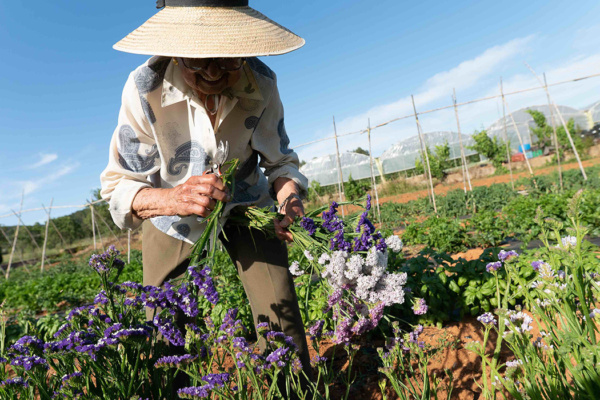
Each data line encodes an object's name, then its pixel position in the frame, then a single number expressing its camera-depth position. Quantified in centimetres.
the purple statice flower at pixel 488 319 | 123
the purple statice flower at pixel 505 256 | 131
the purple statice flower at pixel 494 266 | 137
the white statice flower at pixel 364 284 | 129
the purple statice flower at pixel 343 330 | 138
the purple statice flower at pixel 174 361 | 118
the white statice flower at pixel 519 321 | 109
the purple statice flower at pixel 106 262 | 140
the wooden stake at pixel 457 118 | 991
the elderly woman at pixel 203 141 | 139
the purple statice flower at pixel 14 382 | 128
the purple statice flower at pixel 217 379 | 109
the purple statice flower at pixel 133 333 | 115
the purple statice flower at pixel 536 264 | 112
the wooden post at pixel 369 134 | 923
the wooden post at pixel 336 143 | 928
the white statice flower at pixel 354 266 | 128
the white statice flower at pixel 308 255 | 145
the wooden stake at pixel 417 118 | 930
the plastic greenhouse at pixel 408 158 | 3347
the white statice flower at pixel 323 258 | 138
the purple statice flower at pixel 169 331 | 129
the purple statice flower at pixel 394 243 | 142
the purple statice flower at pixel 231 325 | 128
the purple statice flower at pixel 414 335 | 131
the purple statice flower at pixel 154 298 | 131
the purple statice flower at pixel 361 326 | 134
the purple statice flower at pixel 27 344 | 136
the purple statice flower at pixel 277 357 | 110
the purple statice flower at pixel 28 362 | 129
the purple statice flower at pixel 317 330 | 144
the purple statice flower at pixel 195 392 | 103
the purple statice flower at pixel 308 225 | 150
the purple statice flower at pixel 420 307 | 137
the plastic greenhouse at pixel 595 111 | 4747
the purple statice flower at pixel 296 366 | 114
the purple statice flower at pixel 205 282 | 128
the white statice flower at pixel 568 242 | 109
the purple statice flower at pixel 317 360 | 130
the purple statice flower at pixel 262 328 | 126
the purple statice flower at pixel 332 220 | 145
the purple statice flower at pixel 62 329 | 153
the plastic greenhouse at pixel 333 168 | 3356
